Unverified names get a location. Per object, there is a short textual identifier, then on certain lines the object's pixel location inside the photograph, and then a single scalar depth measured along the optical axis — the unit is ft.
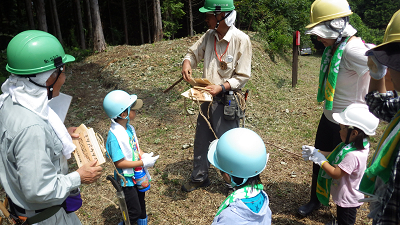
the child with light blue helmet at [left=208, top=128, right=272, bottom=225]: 5.47
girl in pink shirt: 7.58
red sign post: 30.30
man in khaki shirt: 10.93
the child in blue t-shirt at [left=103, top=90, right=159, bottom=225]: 8.71
